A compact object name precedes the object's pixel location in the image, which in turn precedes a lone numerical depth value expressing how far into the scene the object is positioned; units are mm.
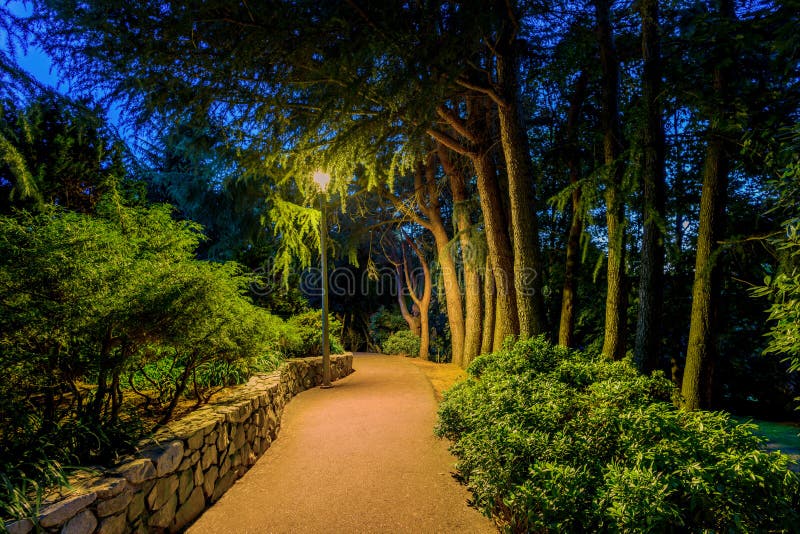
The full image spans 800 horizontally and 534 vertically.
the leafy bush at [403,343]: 16516
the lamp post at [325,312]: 8344
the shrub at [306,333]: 9445
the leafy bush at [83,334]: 2757
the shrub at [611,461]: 2100
